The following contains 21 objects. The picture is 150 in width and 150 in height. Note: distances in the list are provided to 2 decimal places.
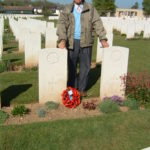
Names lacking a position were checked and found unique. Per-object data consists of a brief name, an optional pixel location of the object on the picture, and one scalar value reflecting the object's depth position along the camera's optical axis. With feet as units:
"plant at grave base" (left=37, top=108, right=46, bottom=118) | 16.29
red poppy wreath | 17.63
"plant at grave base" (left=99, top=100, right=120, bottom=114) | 17.10
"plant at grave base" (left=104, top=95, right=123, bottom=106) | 18.43
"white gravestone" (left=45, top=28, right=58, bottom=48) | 36.37
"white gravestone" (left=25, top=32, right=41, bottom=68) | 28.19
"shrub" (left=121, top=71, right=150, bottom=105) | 18.49
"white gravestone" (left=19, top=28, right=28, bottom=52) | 36.76
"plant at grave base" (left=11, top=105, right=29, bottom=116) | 16.21
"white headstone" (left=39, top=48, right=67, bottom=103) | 17.43
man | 18.17
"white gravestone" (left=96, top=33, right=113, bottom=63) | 32.00
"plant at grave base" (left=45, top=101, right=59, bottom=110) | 17.40
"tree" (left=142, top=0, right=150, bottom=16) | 196.55
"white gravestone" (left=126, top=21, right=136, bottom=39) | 57.79
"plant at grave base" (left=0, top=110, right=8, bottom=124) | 15.55
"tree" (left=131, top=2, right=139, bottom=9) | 335.26
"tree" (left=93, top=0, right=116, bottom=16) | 195.52
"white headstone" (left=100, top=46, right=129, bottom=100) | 18.79
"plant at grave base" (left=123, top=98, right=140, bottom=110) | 17.84
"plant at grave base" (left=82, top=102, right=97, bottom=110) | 17.53
